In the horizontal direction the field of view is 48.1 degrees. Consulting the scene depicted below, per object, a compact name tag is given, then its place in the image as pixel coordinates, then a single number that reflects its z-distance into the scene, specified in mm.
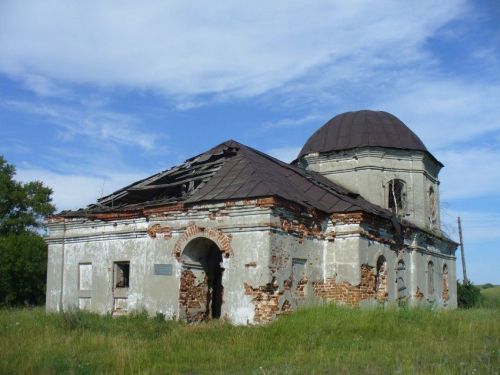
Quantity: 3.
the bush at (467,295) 24266
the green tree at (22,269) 24781
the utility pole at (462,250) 33500
